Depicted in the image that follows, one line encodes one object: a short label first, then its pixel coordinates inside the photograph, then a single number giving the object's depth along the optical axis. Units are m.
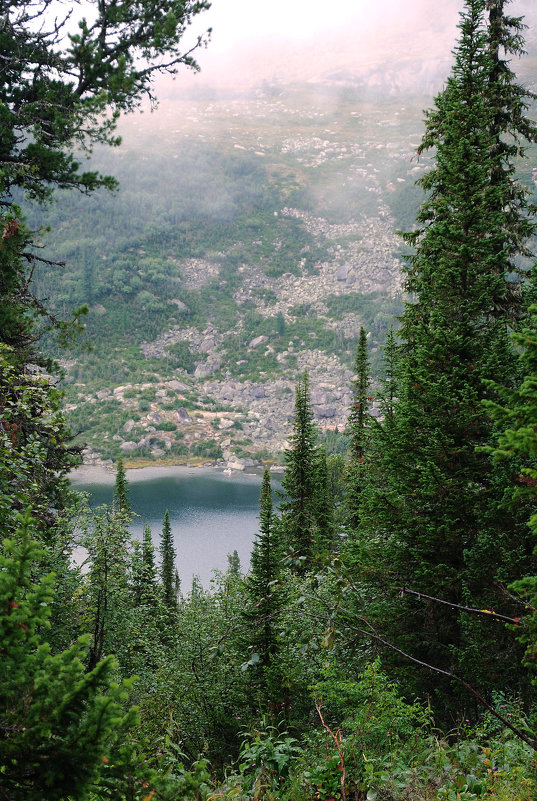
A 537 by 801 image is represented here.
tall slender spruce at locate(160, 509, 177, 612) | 41.52
